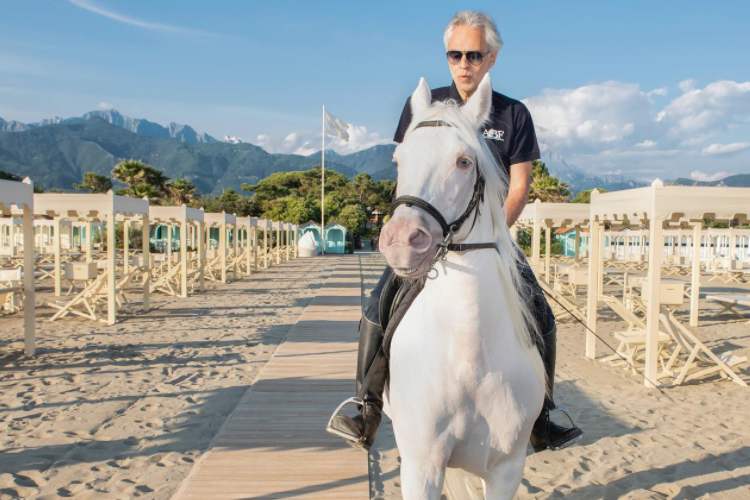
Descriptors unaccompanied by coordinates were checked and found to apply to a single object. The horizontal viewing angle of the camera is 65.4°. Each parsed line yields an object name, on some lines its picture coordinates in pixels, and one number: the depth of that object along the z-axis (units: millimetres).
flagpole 47719
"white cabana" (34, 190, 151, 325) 11547
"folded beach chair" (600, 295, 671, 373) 8500
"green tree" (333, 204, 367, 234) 53062
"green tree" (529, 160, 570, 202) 47778
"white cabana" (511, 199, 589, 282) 13594
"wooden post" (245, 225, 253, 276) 25484
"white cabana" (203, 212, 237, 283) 21531
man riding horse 2461
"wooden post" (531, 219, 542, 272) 13602
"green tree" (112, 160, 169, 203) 51406
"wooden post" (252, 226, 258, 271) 28655
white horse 1845
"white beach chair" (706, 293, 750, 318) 13900
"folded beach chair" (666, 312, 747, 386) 7957
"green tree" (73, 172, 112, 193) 59875
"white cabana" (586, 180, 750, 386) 7914
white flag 49219
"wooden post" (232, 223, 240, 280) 23927
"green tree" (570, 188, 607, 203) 52850
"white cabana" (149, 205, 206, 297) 17281
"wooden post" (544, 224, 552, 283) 16683
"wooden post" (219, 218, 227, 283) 21603
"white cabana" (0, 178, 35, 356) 8234
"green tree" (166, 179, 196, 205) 55750
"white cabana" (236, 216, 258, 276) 25603
